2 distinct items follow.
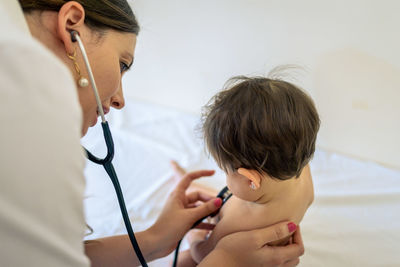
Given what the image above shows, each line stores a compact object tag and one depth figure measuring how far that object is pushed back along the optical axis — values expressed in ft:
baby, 2.30
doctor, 1.23
